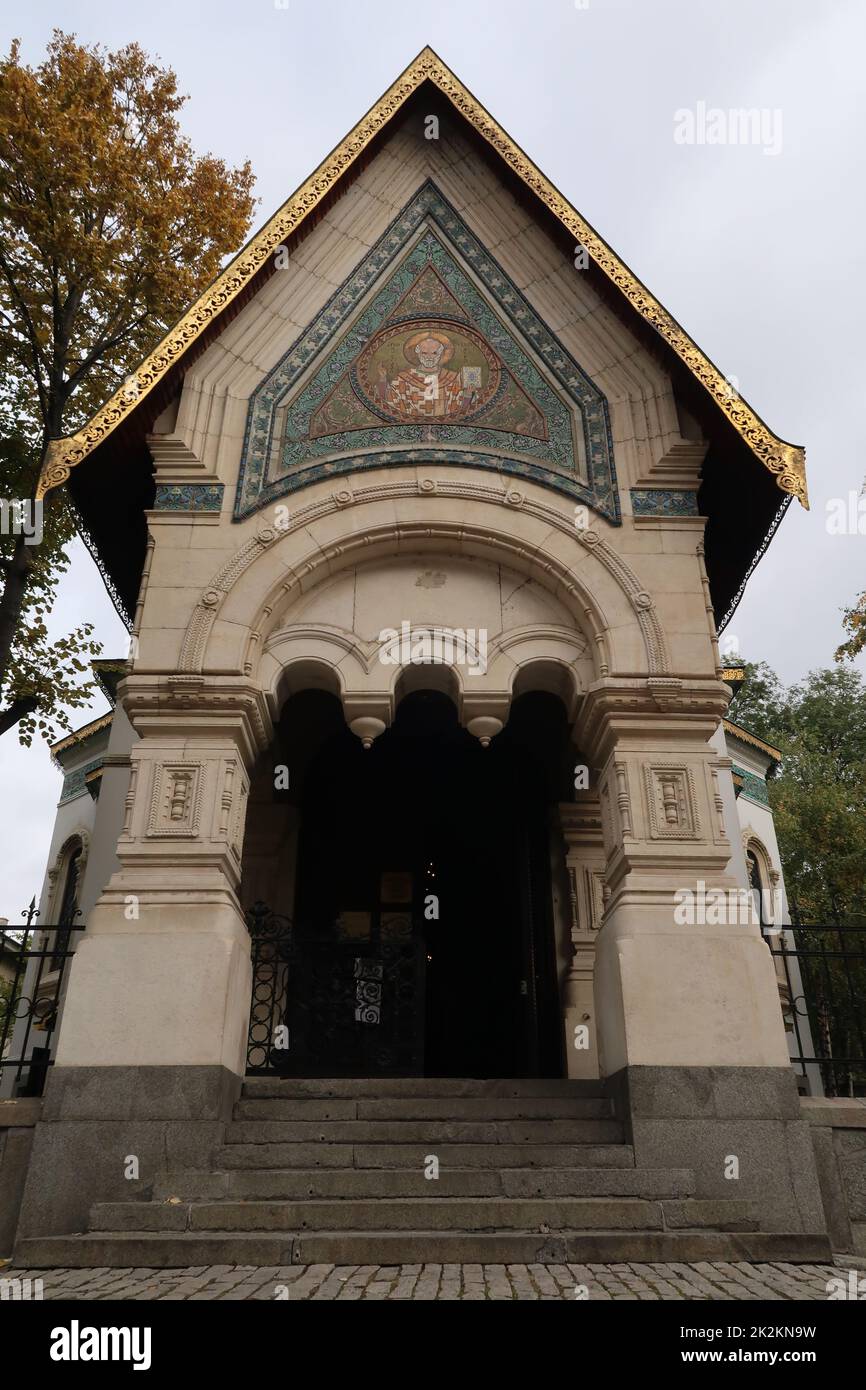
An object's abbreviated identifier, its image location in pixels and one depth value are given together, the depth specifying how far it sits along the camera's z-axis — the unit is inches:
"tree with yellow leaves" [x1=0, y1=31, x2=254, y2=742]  497.4
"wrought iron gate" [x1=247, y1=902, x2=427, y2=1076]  338.3
